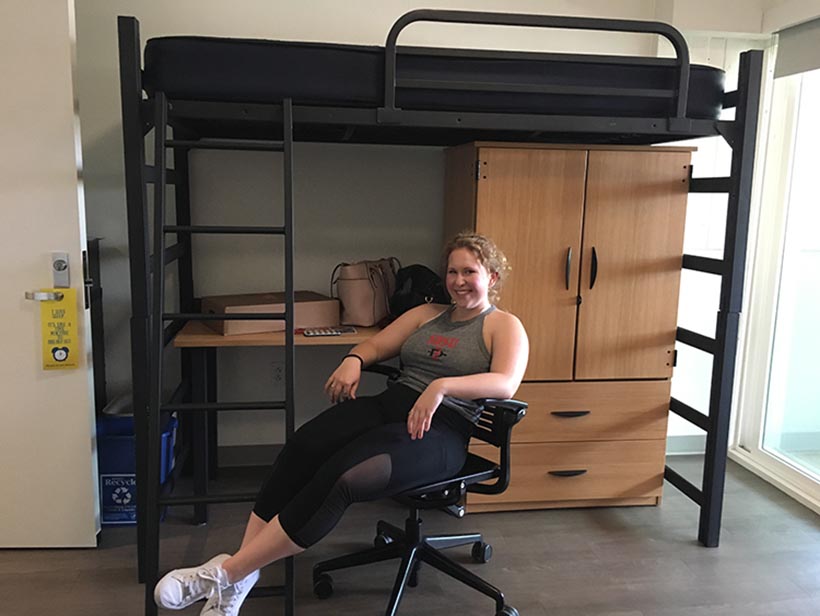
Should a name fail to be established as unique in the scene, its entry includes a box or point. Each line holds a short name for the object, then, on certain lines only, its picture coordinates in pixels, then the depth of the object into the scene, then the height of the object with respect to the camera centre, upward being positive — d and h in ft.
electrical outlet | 11.18 -2.71
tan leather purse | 9.85 -1.27
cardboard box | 9.05 -1.44
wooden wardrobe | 9.27 -1.20
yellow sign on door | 8.19 -1.60
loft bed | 7.29 +1.10
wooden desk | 8.83 -1.90
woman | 6.59 -2.32
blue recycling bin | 9.12 -3.49
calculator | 9.32 -1.73
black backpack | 9.79 -1.20
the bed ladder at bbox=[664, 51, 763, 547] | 8.41 -0.87
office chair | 7.20 -3.56
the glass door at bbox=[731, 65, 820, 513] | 11.21 -1.48
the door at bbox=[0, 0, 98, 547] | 7.84 -0.99
